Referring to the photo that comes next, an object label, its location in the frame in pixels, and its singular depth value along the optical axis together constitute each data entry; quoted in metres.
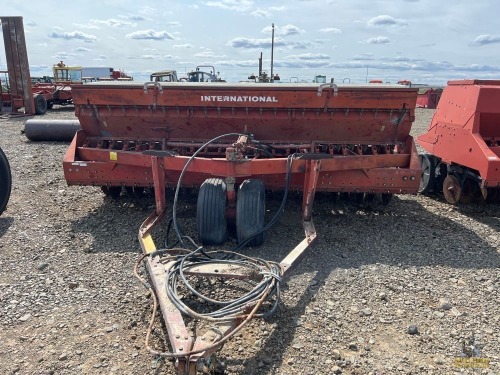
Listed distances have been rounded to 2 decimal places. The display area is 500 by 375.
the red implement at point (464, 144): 5.44
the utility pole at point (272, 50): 22.61
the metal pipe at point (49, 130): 10.72
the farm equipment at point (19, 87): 14.95
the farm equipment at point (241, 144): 4.46
